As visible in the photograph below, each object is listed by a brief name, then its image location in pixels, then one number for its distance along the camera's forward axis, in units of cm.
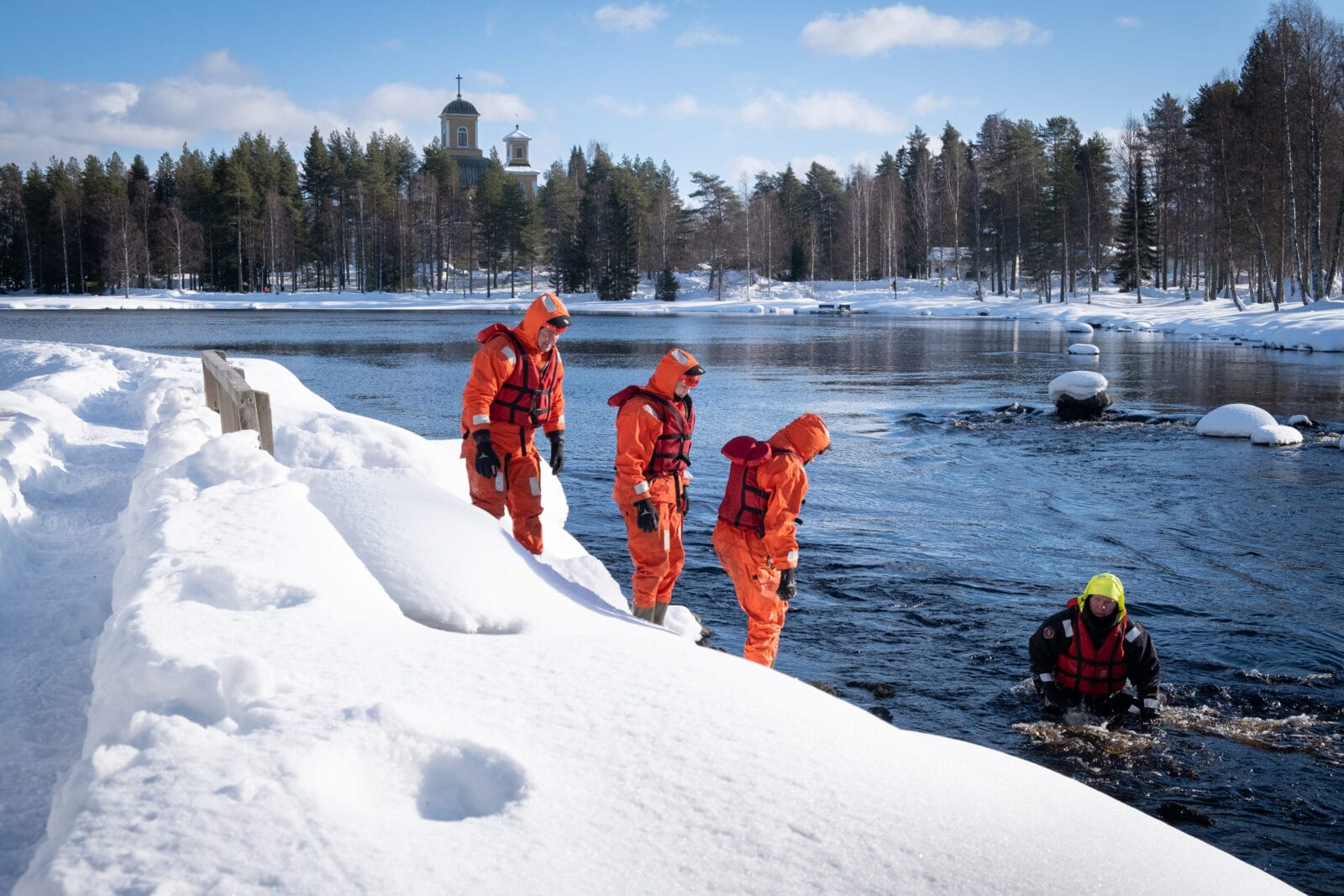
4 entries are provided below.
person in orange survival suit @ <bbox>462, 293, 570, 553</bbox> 658
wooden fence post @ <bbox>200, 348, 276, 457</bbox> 686
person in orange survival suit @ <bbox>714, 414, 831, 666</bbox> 602
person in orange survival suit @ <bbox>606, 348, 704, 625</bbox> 624
